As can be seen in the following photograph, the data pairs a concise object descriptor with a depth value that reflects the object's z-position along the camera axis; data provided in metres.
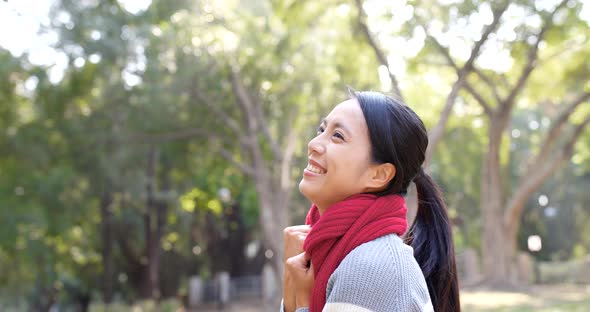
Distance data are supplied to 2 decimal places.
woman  1.66
